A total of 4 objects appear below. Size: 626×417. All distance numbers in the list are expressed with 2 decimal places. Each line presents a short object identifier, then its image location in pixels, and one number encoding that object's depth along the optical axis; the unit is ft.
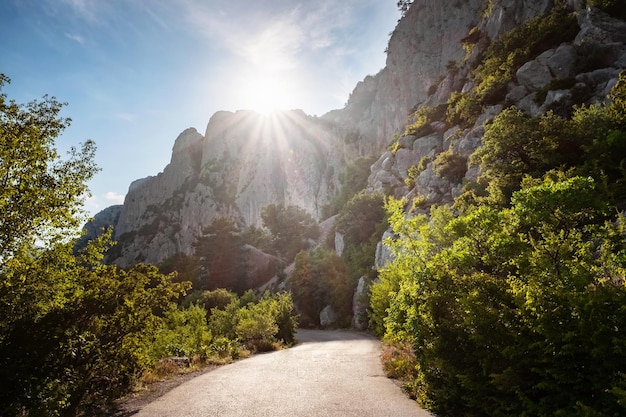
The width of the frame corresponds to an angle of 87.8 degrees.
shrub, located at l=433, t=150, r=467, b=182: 89.13
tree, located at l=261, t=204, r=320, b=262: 194.29
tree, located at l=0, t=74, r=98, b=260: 24.39
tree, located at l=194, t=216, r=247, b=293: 152.97
